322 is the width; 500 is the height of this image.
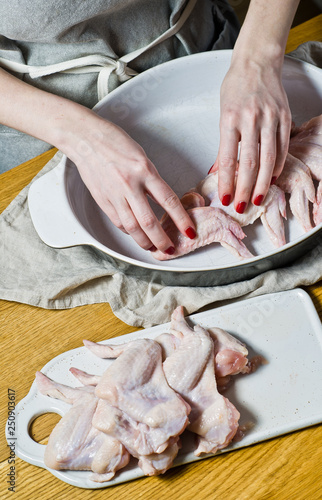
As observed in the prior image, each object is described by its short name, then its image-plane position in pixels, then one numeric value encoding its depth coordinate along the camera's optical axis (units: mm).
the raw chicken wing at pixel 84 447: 928
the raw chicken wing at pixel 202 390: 934
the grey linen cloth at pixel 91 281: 1143
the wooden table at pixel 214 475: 933
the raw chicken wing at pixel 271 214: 1189
